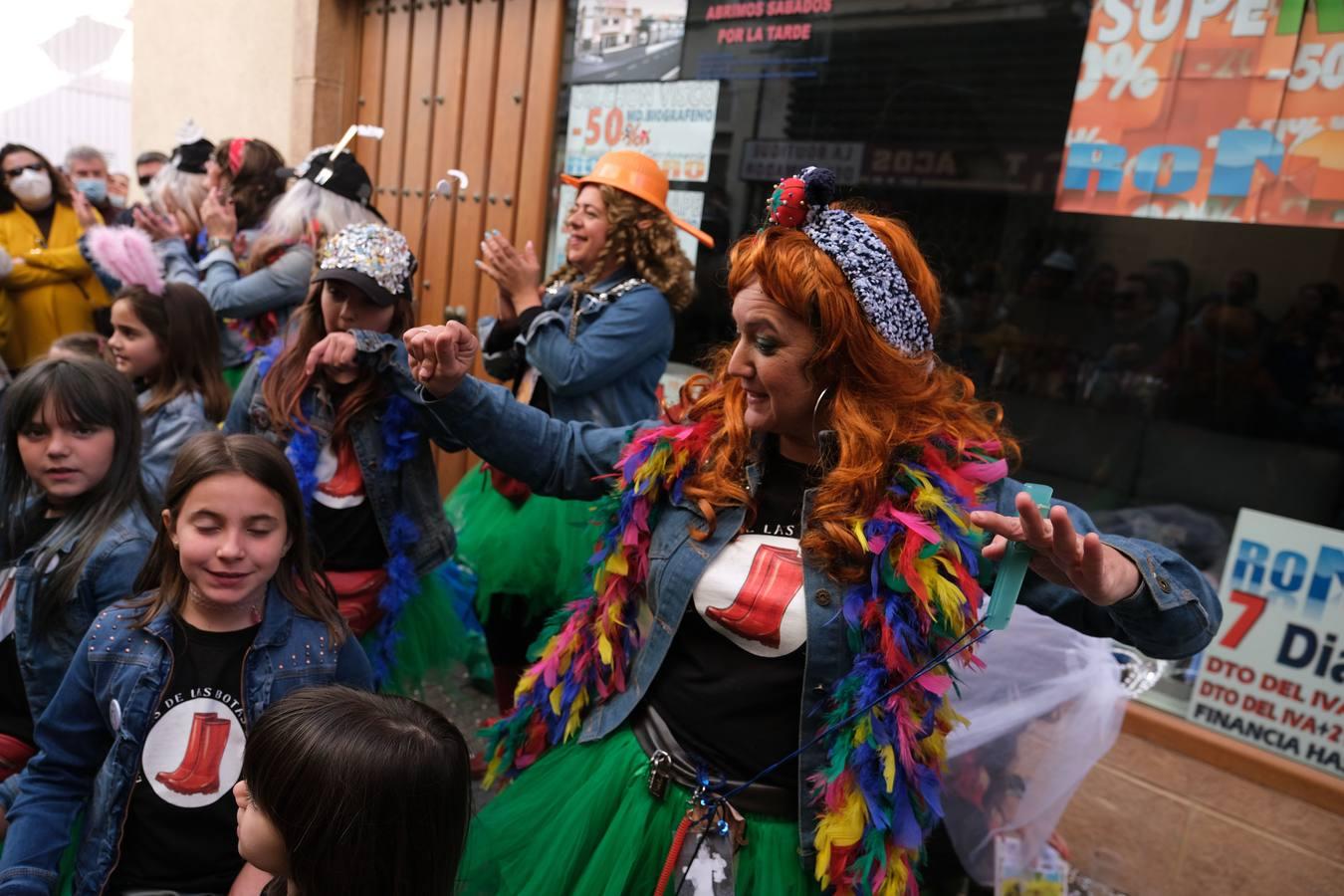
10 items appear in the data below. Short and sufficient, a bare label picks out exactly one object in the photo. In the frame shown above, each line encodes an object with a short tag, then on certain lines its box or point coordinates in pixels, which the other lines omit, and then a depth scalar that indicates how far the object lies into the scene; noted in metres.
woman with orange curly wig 1.70
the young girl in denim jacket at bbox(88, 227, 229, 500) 3.29
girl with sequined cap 2.63
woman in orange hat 3.03
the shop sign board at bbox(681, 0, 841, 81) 4.12
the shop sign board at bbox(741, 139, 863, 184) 4.02
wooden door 5.14
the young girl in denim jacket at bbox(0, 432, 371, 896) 1.79
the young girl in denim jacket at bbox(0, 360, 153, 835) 2.16
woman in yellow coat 4.91
